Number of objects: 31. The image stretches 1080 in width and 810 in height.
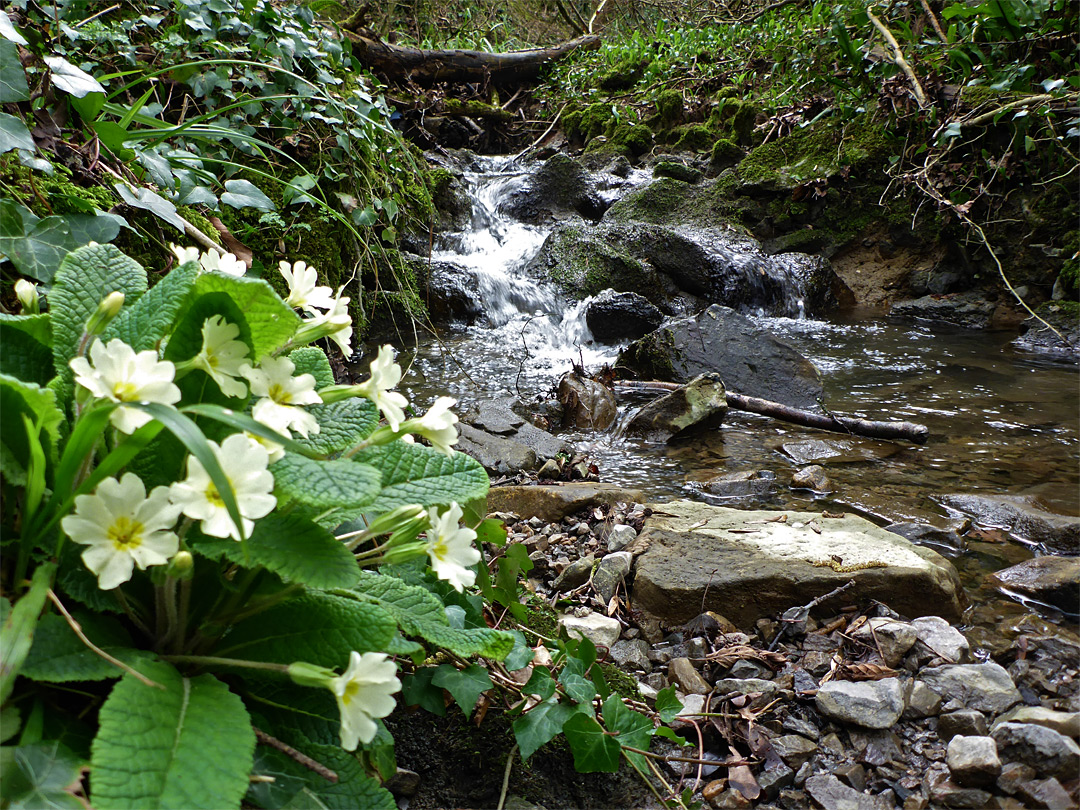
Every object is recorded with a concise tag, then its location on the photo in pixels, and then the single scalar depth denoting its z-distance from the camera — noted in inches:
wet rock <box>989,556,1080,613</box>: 29.6
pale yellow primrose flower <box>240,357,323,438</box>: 13.2
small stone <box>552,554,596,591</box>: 28.8
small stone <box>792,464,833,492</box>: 45.0
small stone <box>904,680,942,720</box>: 21.3
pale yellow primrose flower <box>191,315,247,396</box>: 13.1
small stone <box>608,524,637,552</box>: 31.4
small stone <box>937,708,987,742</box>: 20.5
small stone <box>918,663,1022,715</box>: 21.6
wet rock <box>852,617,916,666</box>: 23.9
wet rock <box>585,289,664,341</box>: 81.6
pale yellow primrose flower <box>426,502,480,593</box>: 14.0
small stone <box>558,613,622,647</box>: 24.4
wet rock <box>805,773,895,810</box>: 19.0
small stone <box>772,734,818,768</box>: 20.0
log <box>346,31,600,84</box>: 107.3
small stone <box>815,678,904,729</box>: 20.9
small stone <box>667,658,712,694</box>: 22.4
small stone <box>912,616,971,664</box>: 23.8
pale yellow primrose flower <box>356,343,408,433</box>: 14.2
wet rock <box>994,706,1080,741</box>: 19.6
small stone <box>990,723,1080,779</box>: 18.8
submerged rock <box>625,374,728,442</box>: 55.3
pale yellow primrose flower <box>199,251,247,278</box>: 16.3
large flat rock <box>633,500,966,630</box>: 26.8
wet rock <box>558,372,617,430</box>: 58.3
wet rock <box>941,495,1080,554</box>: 36.1
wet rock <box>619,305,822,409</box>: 63.9
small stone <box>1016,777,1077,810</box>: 18.3
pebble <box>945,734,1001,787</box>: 19.1
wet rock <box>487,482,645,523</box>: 35.9
